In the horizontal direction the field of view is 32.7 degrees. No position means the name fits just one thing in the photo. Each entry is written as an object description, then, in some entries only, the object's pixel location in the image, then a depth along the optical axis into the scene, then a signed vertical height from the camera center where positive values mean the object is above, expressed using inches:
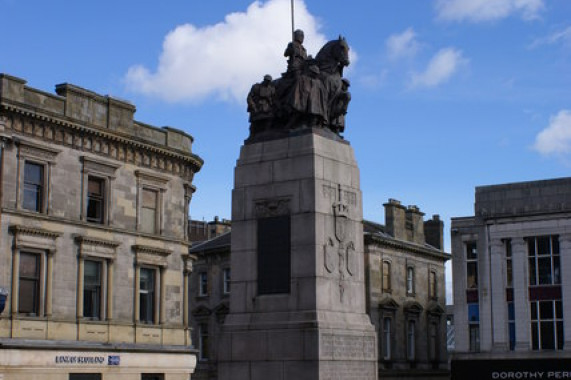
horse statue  796.0 +199.5
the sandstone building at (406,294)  2370.8 +104.2
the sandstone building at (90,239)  1453.0 +152.7
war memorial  746.2 +75.7
